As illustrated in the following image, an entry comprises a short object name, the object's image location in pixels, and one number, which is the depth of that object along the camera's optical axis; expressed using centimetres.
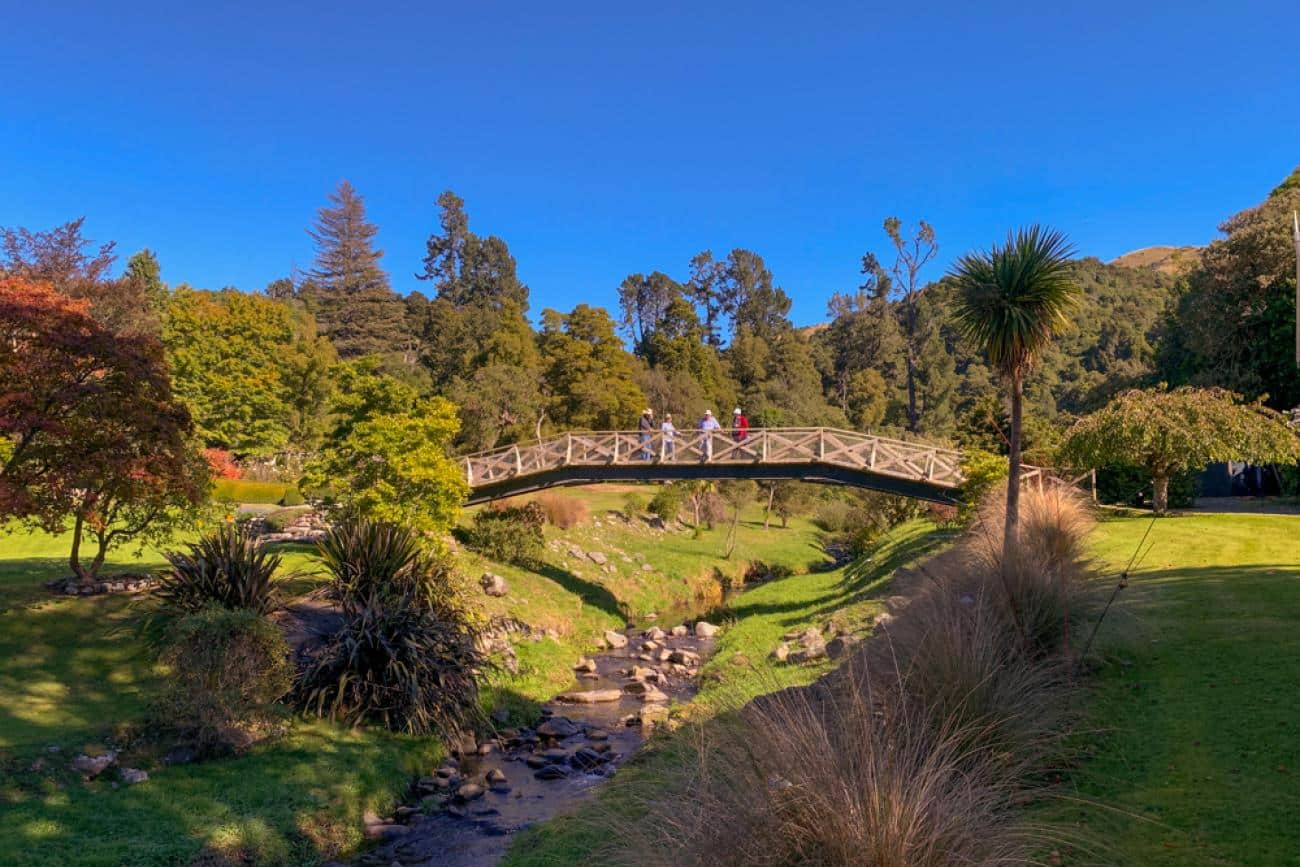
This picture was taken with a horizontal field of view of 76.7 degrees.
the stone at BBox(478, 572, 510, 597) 2133
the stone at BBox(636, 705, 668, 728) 1438
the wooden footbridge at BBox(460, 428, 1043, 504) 2205
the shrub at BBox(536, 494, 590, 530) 3064
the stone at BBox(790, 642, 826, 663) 1481
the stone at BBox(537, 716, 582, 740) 1418
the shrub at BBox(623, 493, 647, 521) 3619
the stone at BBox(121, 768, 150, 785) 942
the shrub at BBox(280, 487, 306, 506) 3156
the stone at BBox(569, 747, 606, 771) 1257
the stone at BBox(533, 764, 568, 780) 1216
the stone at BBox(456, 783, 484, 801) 1129
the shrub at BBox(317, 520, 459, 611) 1391
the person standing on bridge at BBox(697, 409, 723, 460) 2364
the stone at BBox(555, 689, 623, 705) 1650
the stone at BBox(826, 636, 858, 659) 1384
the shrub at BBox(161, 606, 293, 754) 1028
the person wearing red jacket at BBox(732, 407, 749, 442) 2388
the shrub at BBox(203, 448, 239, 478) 1632
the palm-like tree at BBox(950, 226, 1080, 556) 1327
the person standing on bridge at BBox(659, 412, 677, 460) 2423
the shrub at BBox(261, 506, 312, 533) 2584
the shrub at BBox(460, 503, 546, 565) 2445
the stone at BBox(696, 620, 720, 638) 2208
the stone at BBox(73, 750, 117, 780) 938
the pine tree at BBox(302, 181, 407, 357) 6875
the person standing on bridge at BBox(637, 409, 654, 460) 2441
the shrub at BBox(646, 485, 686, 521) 3712
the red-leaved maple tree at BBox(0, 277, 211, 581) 1254
